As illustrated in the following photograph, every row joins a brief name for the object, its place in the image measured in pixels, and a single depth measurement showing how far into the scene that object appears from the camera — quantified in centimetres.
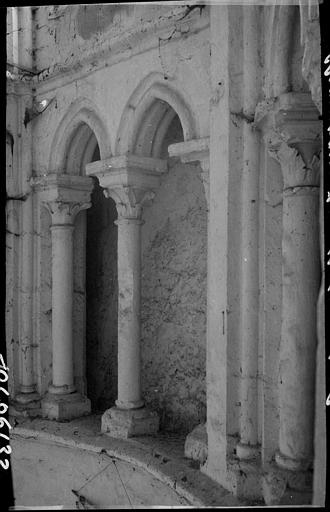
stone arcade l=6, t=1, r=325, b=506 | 283
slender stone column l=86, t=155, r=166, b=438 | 449
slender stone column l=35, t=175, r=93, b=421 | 516
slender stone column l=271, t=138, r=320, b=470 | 278
